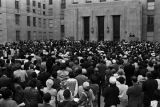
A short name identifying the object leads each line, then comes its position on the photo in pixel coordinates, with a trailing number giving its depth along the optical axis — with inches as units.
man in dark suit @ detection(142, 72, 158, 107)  352.5
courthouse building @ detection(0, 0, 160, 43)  1824.6
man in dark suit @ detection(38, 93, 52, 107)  273.7
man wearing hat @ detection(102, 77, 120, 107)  337.1
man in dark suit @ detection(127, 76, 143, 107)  333.1
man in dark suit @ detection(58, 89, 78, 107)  278.8
